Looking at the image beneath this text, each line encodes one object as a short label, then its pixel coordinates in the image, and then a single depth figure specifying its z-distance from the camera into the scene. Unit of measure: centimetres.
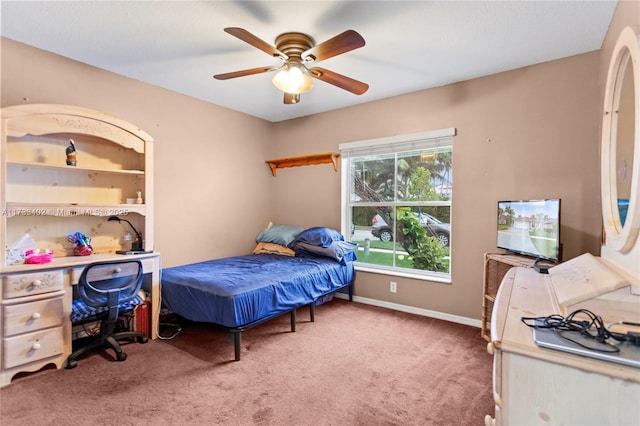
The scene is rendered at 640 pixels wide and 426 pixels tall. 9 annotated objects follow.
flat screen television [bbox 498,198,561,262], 221
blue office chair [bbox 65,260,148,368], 226
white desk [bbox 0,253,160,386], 206
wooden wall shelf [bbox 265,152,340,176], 408
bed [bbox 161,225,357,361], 238
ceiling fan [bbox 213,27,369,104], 226
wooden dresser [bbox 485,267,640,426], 82
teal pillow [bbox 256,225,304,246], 405
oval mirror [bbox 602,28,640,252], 130
